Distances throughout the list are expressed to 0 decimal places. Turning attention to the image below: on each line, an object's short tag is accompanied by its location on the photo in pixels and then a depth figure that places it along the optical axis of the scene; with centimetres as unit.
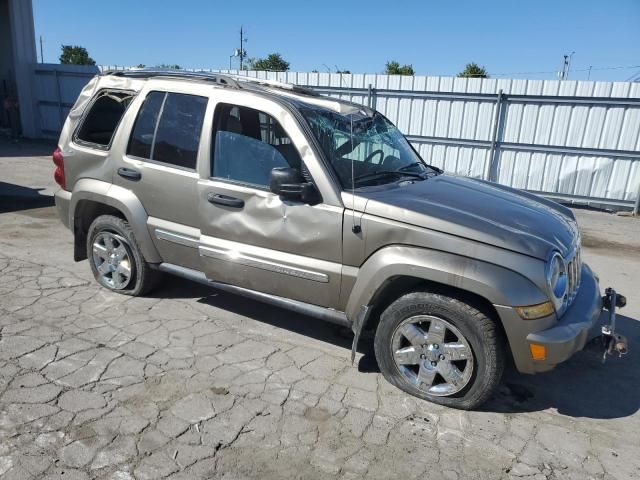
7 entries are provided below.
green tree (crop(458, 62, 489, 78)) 3664
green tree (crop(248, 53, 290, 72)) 4741
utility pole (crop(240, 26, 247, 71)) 5696
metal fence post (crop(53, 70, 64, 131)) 1743
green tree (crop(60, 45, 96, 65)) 6800
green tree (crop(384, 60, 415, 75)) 3831
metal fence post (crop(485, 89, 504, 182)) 1123
